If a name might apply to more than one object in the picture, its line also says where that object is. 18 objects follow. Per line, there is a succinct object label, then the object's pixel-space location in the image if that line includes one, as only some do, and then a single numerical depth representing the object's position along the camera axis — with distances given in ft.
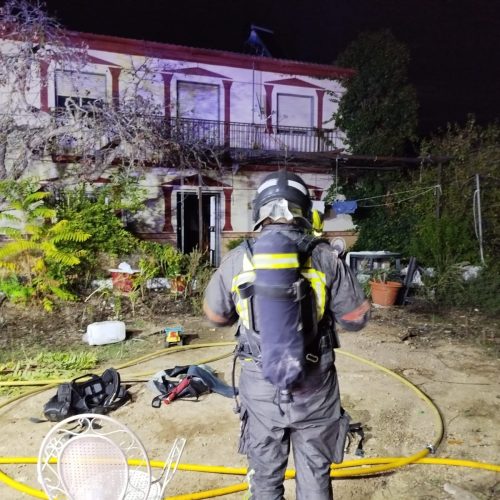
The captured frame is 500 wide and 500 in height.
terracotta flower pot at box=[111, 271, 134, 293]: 26.92
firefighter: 6.74
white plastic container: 19.31
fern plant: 24.71
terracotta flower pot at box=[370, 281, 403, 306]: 26.84
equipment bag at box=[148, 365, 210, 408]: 13.64
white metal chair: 5.90
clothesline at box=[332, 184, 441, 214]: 40.19
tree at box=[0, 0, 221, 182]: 29.53
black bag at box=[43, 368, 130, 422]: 12.21
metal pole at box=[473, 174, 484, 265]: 30.83
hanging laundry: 41.56
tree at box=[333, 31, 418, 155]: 46.32
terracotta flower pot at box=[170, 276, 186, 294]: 28.04
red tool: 13.55
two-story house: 38.81
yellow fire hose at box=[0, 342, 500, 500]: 8.96
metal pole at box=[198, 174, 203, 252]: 33.87
